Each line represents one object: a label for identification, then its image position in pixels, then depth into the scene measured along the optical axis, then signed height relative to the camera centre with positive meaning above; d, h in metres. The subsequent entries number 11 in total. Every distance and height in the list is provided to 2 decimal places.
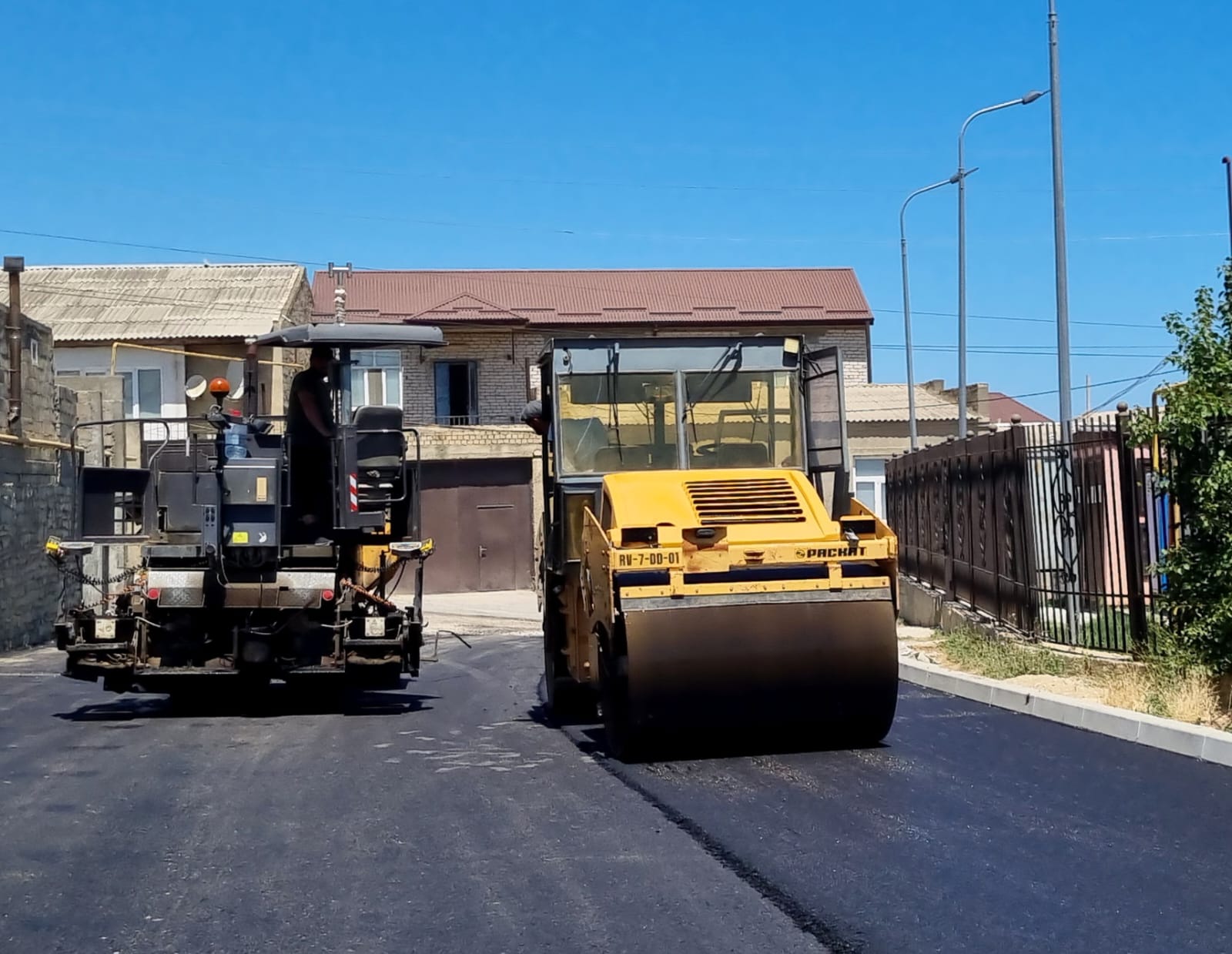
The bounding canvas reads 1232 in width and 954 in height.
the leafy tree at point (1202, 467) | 10.23 +0.44
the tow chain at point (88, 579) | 11.62 -0.05
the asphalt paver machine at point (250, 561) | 11.43 +0.02
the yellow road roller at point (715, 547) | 8.62 +0.00
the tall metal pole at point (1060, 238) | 18.14 +3.58
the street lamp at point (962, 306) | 29.02 +4.51
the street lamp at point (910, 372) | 33.44 +3.70
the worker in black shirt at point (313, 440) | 11.67 +0.94
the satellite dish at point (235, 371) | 32.78 +4.14
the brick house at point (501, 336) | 34.19 +5.38
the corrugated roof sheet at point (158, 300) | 33.50 +6.18
